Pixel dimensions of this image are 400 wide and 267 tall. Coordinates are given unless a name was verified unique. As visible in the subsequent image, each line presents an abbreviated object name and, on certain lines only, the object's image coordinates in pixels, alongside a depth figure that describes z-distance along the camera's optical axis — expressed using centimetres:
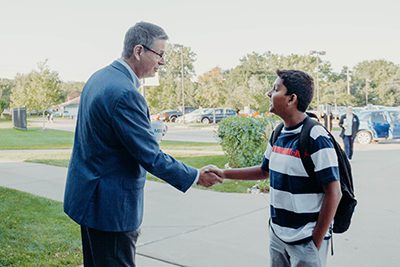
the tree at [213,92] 4534
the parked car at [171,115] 4384
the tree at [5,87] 6962
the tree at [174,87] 4395
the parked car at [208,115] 4028
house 7169
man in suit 217
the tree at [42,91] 3289
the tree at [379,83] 7119
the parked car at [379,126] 1873
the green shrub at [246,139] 970
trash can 3144
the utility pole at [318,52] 3105
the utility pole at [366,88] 6960
